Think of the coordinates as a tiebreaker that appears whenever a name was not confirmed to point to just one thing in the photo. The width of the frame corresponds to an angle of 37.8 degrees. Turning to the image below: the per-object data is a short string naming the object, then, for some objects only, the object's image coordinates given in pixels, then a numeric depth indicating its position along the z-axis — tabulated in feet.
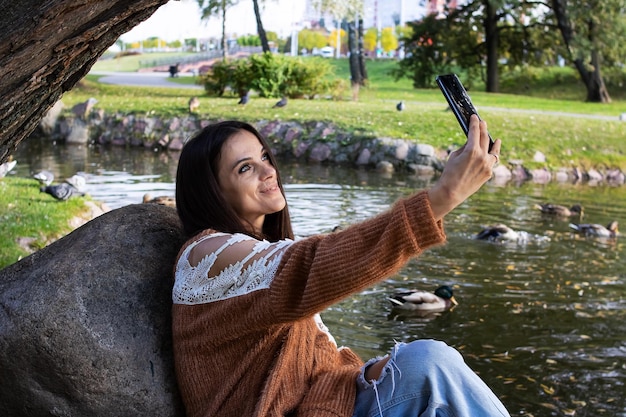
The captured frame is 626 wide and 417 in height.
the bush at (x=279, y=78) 83.61
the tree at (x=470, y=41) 101.65
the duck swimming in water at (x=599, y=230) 36.11
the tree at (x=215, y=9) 106.52
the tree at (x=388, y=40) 224.74
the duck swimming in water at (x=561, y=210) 39.96
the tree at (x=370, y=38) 227.61
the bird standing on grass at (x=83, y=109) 69.26
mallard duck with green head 24.38
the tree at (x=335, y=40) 238.07
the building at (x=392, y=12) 245.65
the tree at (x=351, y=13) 101.04
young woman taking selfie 8.36
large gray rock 10.07
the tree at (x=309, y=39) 223.71
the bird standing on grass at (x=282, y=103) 68.54
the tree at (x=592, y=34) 90.02
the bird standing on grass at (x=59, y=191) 30.89
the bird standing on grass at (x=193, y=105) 67.90
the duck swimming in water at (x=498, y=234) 33.55
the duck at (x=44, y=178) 34.53
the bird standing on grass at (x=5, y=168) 34.29
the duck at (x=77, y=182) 34.17
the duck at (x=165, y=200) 26.16
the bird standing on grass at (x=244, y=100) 71.46
